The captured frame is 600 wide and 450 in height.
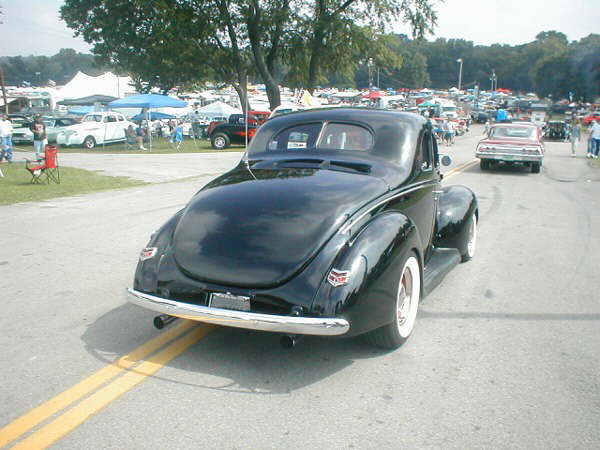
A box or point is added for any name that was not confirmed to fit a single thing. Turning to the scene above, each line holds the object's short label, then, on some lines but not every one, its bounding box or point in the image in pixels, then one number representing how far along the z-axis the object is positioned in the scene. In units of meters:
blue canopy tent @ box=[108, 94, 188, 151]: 26.83
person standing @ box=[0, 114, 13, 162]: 19.47
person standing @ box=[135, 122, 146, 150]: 27.75
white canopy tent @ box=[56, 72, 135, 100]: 45.19
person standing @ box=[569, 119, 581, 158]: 27.36
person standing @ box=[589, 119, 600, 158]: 25.20
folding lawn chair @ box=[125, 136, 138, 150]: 28.48
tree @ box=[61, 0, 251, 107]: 32.47
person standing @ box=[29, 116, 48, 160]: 18.83
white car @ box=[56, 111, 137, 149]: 29.23
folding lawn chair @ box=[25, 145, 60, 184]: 13.94
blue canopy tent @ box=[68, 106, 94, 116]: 48.25
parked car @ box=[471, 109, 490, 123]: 66.75
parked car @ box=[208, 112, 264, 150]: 29.15
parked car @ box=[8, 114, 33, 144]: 30.45
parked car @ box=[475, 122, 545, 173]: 18.47
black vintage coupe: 3.57
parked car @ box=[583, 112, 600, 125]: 52.11
